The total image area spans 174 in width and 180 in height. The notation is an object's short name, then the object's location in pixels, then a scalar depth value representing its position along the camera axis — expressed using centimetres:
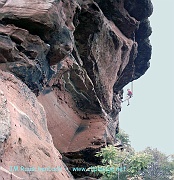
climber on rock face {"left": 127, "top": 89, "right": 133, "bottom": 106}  2123
